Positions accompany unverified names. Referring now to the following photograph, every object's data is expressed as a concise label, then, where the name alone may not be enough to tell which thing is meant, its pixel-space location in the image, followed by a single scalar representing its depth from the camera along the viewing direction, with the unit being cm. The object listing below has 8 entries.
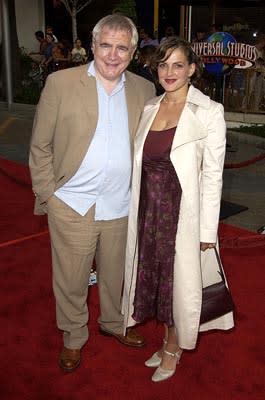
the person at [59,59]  1501
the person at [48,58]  1514
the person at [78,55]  1480
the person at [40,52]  1590
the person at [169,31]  1353
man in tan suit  259
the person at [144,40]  1328
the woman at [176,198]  249
